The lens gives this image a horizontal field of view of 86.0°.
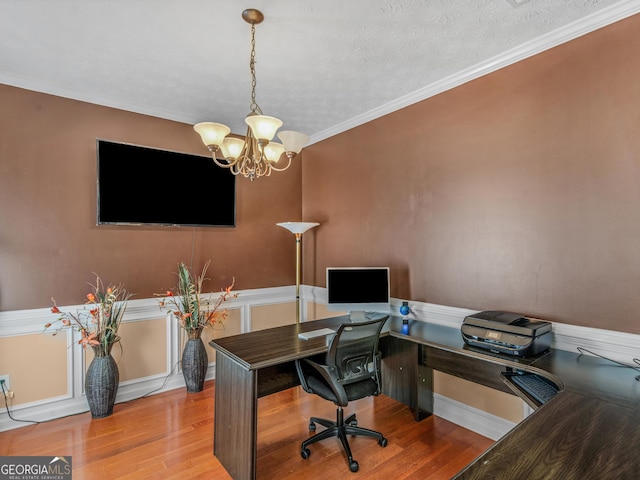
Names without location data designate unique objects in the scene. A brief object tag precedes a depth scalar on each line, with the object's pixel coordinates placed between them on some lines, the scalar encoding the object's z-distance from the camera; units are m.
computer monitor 2.92
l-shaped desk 1.02
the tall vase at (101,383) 2.71
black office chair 2.12
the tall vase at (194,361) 3.18
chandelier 1.89
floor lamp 3.57
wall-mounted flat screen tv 3.02
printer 1.93
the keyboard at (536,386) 1.67
